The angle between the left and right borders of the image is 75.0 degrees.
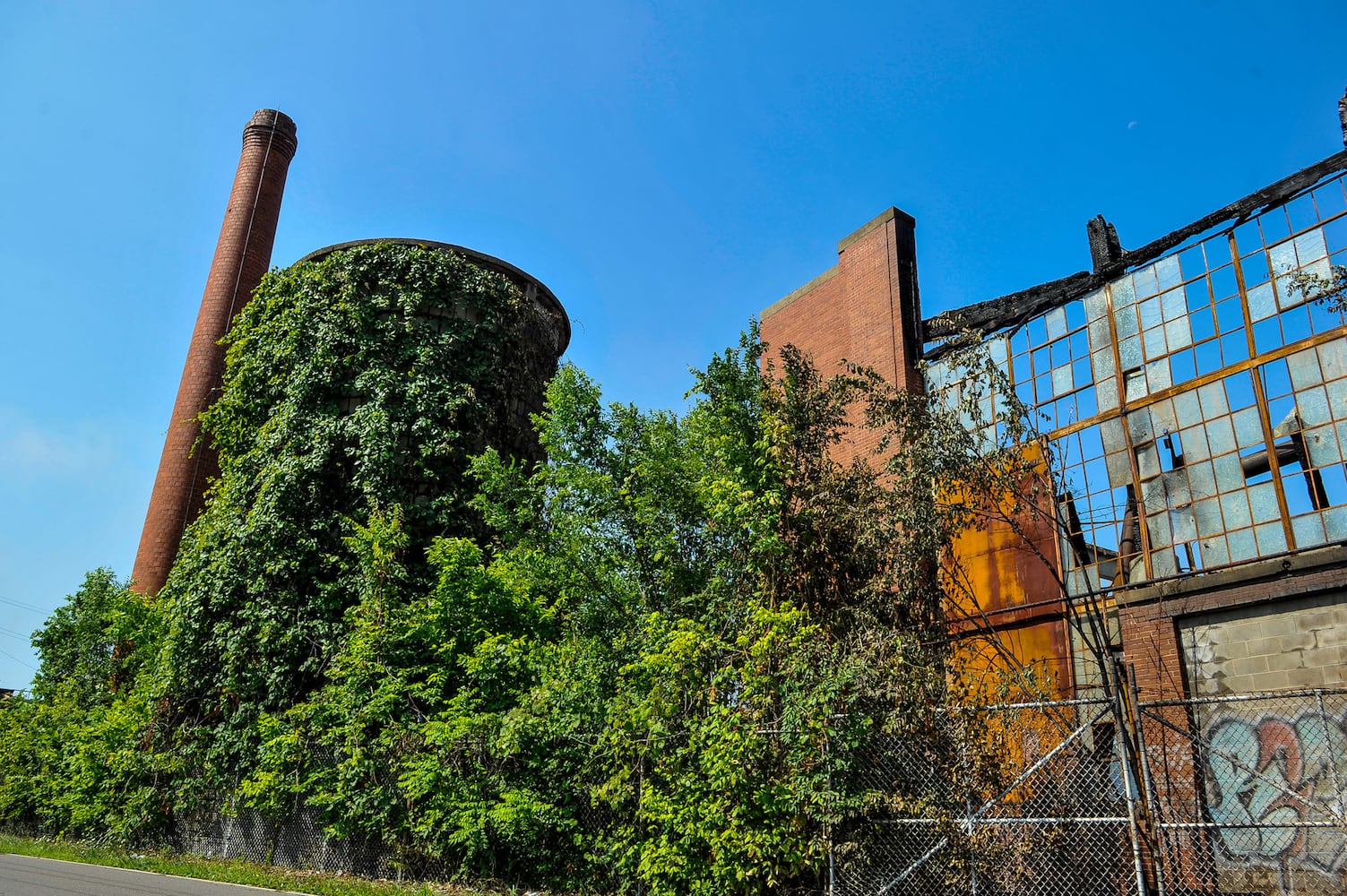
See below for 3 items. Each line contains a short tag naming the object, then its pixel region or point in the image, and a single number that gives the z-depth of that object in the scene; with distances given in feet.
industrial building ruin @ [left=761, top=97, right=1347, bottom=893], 28.71
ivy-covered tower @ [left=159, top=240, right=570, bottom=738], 51.42
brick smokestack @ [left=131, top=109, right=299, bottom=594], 74.43
